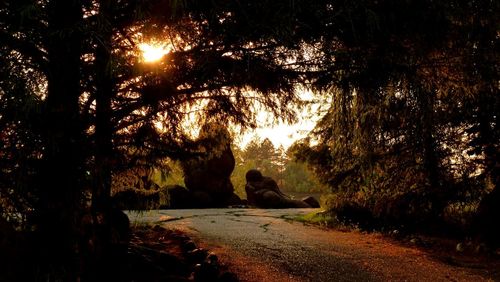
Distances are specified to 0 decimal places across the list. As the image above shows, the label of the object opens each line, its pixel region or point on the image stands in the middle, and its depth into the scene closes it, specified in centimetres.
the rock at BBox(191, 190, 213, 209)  2494
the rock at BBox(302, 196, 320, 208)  2898
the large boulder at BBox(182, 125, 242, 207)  2568
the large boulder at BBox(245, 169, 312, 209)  2580
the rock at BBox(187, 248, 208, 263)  641
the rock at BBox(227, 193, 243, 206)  2789
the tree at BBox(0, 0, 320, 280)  350
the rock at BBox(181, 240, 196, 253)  742
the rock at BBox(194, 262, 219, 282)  525
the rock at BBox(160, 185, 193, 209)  2427
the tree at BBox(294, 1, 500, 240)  382
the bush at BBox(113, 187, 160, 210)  714
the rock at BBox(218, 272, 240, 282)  515
